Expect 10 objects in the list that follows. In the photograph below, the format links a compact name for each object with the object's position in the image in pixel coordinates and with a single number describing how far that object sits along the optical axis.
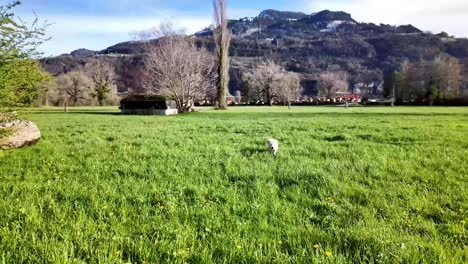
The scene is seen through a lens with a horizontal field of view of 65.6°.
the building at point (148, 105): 41.41
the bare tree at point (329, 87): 134.88
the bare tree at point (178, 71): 41.44
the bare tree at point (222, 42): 47.88
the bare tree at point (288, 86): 95.31
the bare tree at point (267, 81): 97.00
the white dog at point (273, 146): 9.02
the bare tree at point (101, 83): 79.38
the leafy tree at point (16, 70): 8.52
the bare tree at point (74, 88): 85.94
